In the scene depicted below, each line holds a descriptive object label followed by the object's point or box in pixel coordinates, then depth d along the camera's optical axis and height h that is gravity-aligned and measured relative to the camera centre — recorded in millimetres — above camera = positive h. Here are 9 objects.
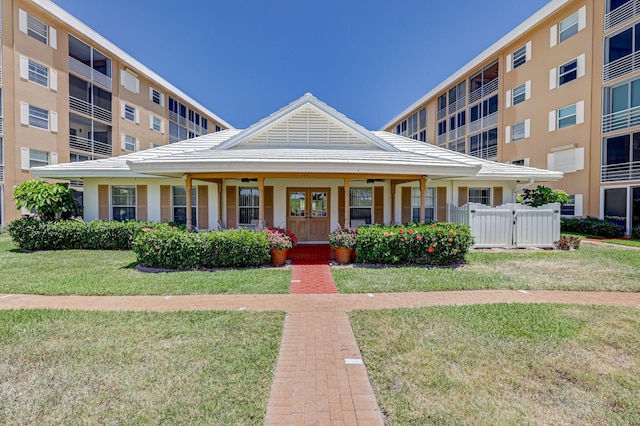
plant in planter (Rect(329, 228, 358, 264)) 8961 -1128
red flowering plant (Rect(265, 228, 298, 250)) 8812 -1004
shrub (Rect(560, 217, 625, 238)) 15367 -1122
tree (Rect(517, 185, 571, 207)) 13852 +473
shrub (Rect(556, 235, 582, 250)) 11489 -1415
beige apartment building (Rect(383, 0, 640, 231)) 16141 +6861
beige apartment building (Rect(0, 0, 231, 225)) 17547 +8022
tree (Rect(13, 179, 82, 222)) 11570 +313
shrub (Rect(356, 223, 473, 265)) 8656 -1127
